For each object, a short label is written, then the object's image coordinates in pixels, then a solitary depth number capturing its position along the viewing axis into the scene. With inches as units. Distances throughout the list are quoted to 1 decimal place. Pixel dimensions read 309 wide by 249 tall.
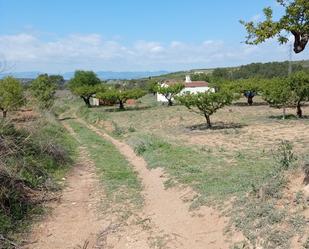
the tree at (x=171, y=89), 1616.6
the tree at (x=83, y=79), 2573.8
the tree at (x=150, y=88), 2488.2
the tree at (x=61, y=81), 4075.8
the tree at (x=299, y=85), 935.0
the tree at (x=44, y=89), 1408.7
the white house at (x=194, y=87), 1988.2
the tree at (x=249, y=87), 1477.6
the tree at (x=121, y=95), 1590.8
